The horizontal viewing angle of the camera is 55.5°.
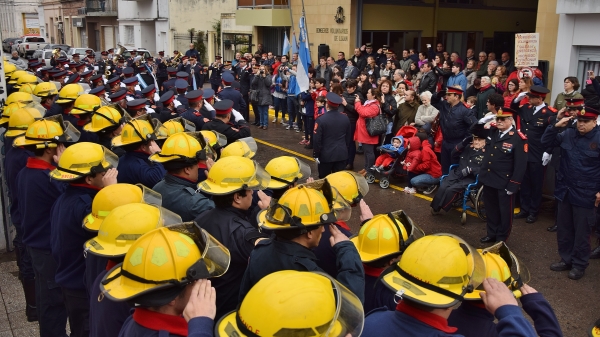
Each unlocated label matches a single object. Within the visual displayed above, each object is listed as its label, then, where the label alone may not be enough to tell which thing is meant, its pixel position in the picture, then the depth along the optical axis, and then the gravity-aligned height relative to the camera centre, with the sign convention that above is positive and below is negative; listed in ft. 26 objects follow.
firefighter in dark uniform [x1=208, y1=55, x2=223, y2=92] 65.00 -2.91
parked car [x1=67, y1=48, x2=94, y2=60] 109.40 -0.60
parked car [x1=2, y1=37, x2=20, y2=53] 148.29 +0.69
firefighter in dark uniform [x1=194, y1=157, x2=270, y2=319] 12.89 -3.90
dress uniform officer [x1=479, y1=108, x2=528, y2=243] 24.67 -4.95
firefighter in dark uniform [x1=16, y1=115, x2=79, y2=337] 16.90 -5.50
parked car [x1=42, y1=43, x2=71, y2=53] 119.26 +0.11
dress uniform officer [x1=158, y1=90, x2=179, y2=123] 29.51 -3.12
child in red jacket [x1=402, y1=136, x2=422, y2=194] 34.04 -6.10
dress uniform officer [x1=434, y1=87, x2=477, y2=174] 32.30 -3.66
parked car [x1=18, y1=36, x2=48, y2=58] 132.87 +0.49
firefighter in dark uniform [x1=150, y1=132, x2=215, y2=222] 15.80 -3.74
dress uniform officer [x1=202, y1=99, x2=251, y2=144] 25.99 -3.35
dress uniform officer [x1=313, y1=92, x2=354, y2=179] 29.66 -4.29
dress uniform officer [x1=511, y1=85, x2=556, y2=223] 28.32 -4.52
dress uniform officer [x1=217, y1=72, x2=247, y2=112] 40.16 -2.89
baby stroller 35.12 -7.15
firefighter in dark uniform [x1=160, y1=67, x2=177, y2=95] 43.46 -2.67
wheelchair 29.14 -7.28
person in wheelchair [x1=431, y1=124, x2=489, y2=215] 29.40 -5.96
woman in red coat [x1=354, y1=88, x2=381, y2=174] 36.06 -4.41
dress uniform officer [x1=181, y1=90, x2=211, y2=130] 27.76 -2.99
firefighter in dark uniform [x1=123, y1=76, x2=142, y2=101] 36.41 -2.32
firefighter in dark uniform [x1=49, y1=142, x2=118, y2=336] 14.11 -4.13
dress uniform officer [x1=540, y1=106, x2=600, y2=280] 22.29 -5.25
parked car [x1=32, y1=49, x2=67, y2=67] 108.40 -1.45
